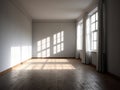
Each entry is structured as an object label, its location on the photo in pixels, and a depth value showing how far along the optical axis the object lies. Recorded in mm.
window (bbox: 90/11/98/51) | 4349
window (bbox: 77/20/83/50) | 6611
